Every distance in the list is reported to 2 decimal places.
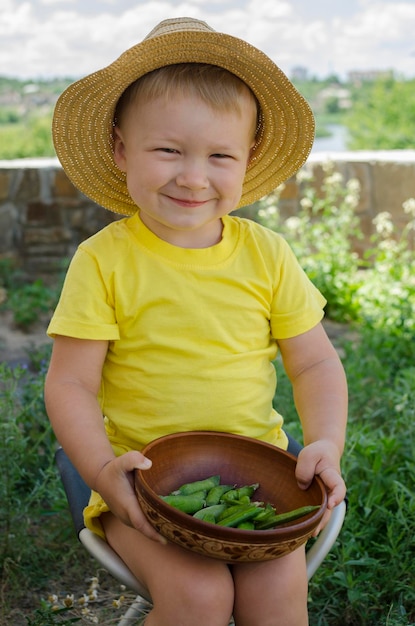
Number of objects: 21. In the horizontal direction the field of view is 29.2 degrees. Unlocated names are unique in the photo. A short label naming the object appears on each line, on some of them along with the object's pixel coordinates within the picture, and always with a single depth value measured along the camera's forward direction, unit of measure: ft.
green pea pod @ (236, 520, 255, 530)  4.30
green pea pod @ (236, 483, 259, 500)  4.68
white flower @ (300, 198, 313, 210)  17.63
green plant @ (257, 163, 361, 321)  16.24
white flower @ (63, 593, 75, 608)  5.82
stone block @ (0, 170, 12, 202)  18.71
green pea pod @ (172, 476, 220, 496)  4.65
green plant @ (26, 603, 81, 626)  5.39
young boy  4.66
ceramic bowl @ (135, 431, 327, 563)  4.10
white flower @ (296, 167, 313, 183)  17.57
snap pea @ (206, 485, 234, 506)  4.60
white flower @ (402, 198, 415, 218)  15.90
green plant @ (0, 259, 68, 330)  16.29
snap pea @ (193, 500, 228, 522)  4.34
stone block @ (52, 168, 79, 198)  18.53
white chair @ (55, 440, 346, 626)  4.64
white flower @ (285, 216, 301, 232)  16.95
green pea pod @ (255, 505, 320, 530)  4.33
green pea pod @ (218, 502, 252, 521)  4.41
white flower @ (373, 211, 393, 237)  16.18
